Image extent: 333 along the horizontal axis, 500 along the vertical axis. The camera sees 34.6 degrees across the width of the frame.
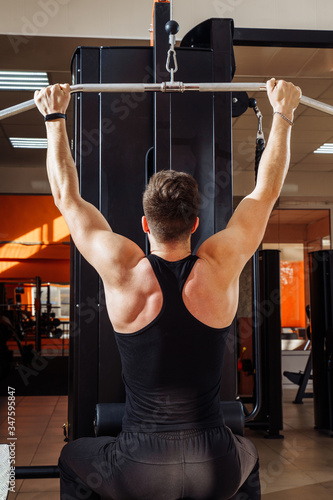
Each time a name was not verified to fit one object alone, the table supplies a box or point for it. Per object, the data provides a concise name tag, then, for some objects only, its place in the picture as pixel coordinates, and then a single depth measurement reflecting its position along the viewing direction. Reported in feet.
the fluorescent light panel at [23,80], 16.63
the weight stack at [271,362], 15.64
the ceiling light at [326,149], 24.14
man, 4.60
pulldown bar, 5.82
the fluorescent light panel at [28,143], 23.15
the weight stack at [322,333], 16.58
